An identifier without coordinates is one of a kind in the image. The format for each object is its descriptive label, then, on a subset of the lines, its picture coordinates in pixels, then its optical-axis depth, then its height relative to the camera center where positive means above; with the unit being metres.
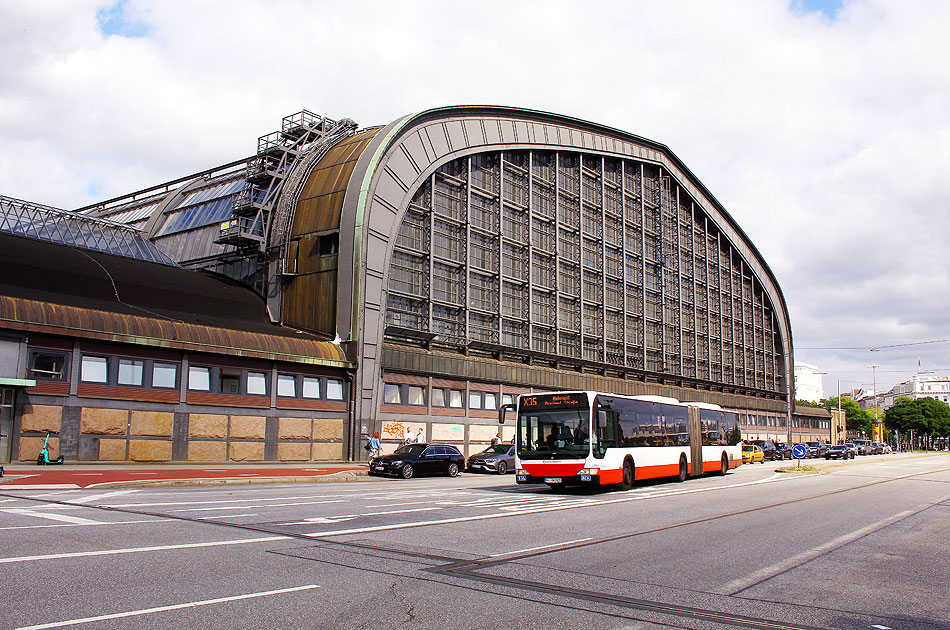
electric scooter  28.53 -2.05
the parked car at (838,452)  70.88 -3.55
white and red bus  23.38 -0.90
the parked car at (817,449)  79.69 -3.71
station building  32.16 +7.27
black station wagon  32.25 -2.31
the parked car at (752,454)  61.91 -3.38
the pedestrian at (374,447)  39.50 -2.02
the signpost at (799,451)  41.04 -2.05
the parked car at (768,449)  68.56 -3.24
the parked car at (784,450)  73.18 -3.60
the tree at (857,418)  161.62 -0.73
